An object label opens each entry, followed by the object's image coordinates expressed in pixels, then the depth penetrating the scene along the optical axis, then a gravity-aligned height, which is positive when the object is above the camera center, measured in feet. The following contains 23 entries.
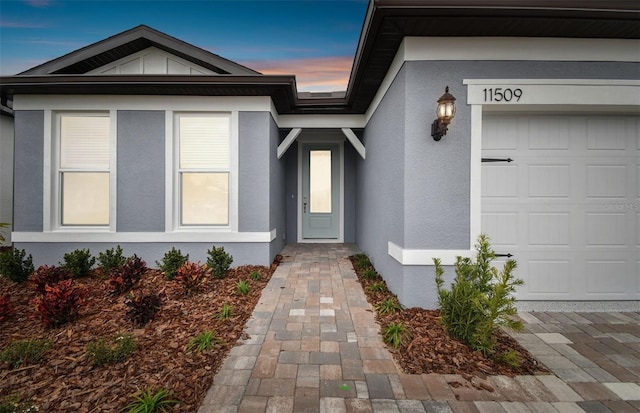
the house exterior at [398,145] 9.89 +3.00
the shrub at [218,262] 13.67 -2.85
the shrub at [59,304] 8.71 -3.24
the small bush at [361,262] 15.74 -3.36
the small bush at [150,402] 5.22 -3.95
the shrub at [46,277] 11.25 -3.15
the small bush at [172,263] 13.32 -2.84
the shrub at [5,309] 9.21 -3.57
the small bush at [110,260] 14.11 -2.87
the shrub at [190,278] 11.50 -3.11
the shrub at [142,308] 8.86 -3.43
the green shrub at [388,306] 9.82 -3.74
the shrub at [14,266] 12.92 -2.93
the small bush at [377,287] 12.07 -3.65
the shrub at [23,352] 6.89 -3.87
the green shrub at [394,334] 7.77 -3.83
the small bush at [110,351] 6.79 -3.77
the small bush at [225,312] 9.29 -3.77
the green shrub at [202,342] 7.42 -3.86
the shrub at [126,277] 11.29 -3.05
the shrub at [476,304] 7.00 -2.72
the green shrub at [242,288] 11.55 -3.57
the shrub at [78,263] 13.33 -2.86
